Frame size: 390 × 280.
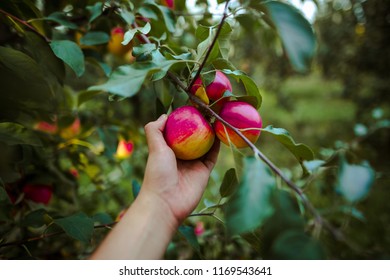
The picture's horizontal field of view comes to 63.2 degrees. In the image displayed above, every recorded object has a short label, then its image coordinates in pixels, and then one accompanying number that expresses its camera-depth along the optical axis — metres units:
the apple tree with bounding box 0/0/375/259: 0.42
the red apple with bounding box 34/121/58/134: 1.23
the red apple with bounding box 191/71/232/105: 0.66
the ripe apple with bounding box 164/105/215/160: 0.63
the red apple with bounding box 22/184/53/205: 0.98
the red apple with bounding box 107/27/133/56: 1.02
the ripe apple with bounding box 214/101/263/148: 0.63
